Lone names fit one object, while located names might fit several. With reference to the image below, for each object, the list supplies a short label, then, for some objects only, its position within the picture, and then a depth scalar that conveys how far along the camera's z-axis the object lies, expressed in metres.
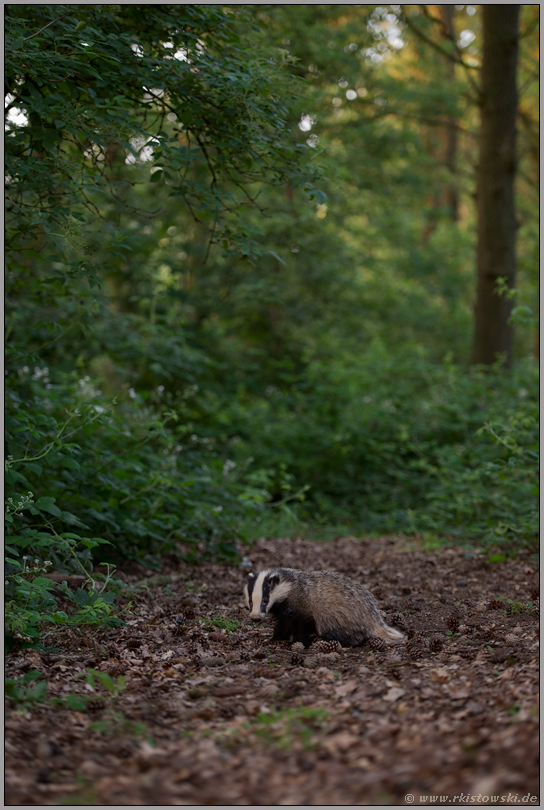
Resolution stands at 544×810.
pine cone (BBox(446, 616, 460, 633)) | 4.82
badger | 4.64
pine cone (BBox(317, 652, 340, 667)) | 4.25
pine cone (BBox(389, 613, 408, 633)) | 4.94
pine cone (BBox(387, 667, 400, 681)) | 3.87
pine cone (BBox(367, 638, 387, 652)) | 4.50
